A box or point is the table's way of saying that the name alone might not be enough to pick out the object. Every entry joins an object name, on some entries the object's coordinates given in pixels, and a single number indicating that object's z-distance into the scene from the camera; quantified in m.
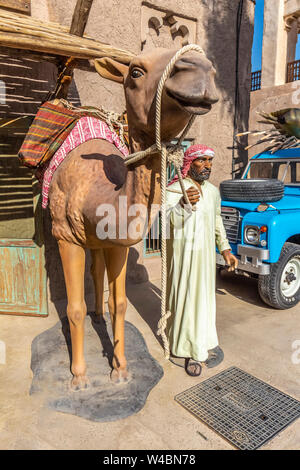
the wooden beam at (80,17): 3.24
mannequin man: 3.01
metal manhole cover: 2.35
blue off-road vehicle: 4.34
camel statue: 1.43
